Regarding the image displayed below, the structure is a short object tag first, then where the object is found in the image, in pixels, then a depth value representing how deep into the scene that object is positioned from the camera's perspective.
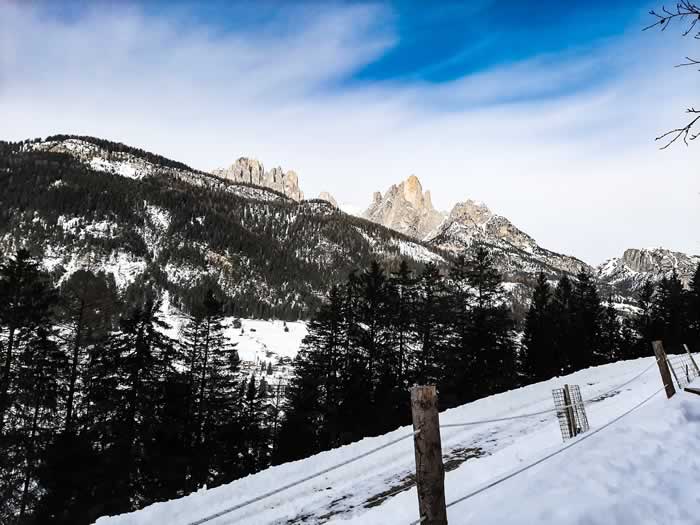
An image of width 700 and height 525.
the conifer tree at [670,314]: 45.18
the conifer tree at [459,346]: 30.44
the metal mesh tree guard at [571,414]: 8.39
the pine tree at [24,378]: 17.11
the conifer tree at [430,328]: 30.44
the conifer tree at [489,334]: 31.41
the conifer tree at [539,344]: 39.59
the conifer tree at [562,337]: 40.29
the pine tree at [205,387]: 24.28
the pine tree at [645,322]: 46.72
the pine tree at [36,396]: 17.81
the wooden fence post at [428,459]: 3.61
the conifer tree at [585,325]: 42.00
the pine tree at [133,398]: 20.22
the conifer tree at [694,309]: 46.04
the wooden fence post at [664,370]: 10.20
